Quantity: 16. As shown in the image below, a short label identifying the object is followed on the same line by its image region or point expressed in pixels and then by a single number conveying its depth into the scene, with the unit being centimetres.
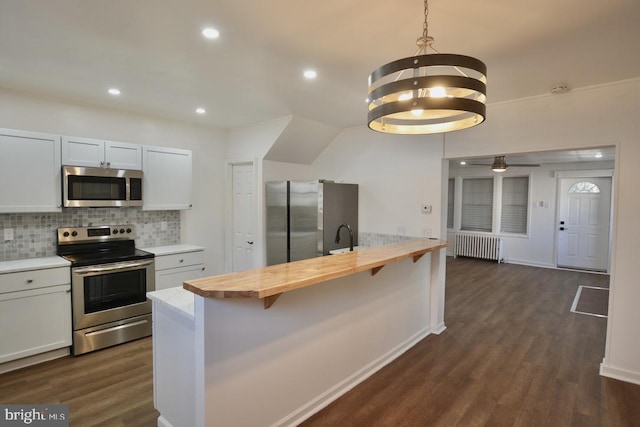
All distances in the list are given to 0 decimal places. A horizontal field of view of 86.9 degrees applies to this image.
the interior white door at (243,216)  490
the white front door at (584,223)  719
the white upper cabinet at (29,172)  308
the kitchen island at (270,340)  184
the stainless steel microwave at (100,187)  339
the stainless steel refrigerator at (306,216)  425
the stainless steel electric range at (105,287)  327
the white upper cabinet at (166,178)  400
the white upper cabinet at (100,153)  343
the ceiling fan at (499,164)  636
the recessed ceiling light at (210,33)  212
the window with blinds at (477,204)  863
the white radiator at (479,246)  824
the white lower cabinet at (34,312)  291
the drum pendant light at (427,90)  152
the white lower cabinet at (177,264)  389
